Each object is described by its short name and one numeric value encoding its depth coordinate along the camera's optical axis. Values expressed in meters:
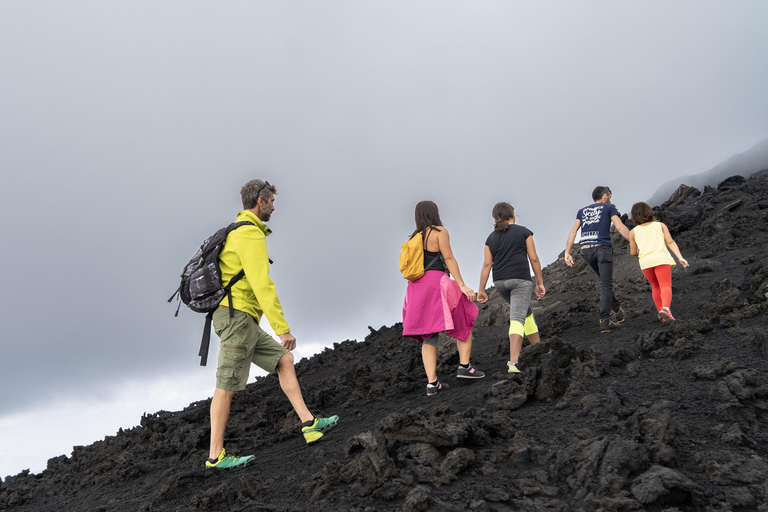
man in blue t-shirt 9.21
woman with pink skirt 6.36
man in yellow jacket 5.25
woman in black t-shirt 6.98
